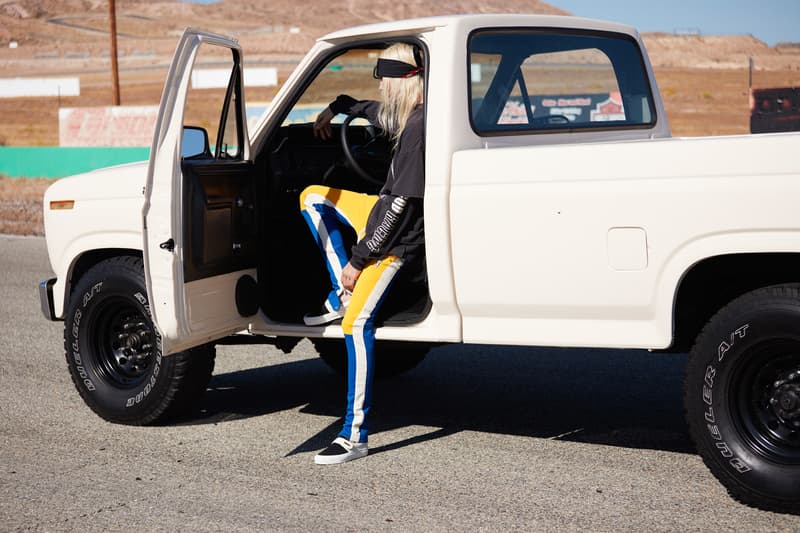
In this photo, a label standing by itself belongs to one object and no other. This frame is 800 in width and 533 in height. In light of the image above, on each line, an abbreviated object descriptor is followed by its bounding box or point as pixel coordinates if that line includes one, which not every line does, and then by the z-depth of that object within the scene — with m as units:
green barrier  22.05
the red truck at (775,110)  16.52
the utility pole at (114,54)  39.09
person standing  4.76
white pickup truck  4.10
